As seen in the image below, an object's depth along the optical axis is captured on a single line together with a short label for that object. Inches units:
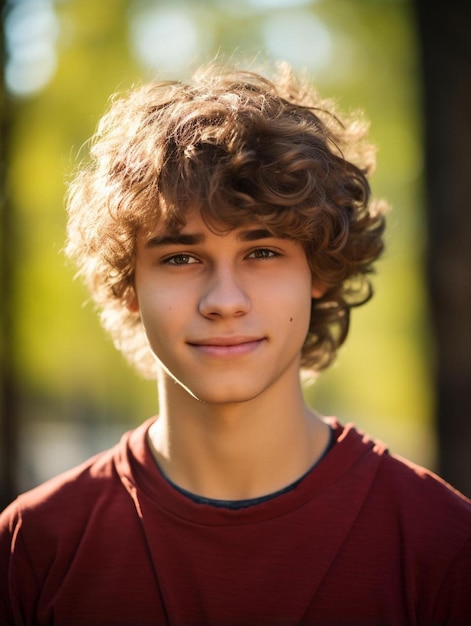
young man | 86.9
